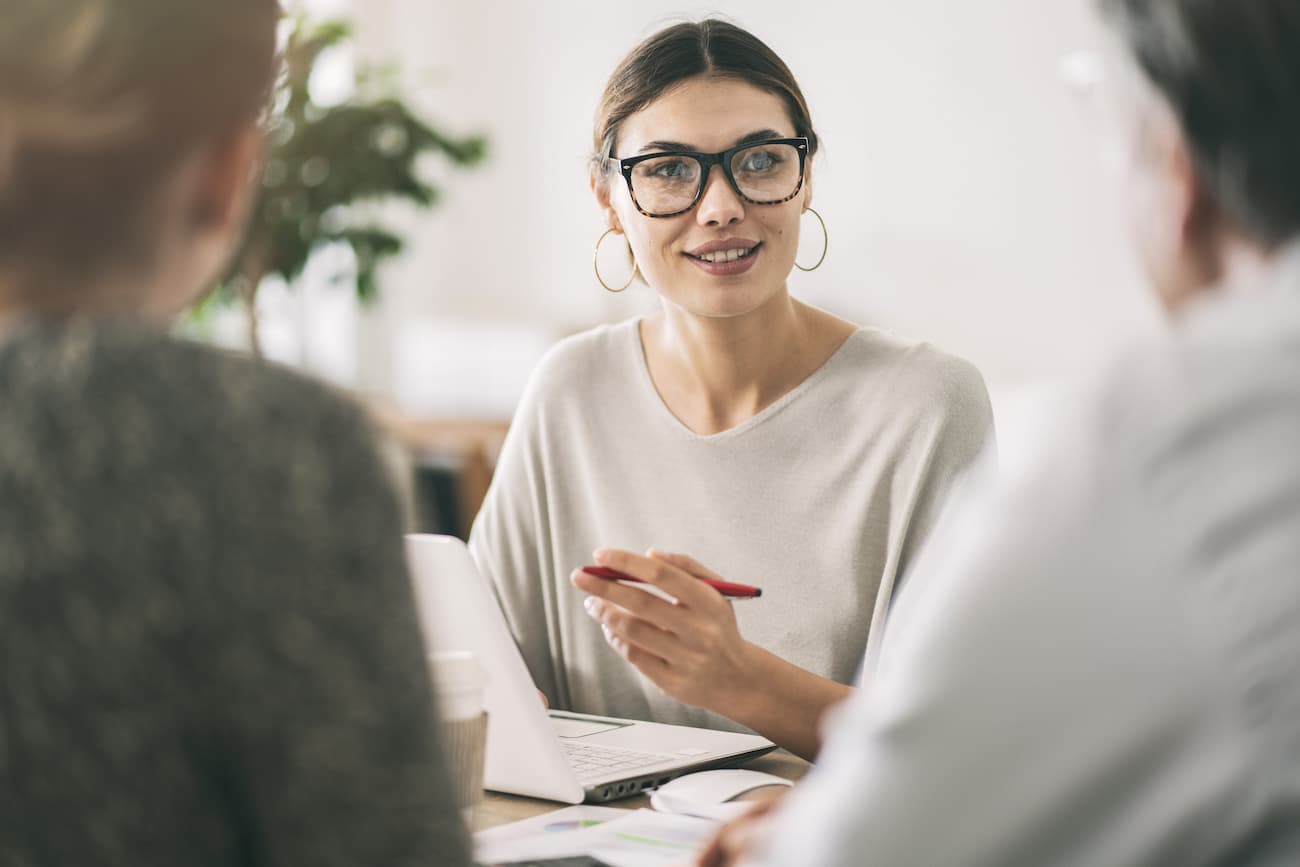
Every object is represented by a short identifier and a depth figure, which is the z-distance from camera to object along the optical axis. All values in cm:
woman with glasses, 172
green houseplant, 374
